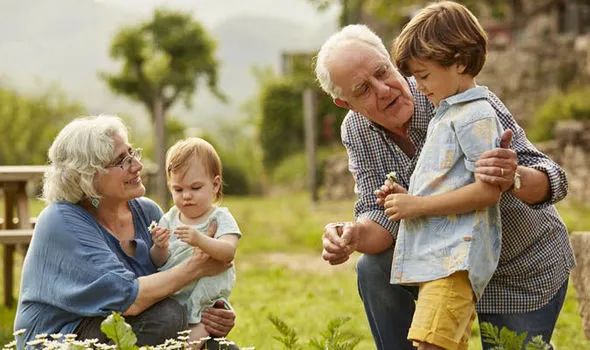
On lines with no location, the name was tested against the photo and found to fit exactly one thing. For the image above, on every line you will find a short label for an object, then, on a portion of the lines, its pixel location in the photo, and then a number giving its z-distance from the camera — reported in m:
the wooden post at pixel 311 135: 18.22
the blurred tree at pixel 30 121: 38.62
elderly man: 4.00
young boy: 3.65
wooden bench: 7.23
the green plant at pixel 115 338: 3.42
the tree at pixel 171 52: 22.80
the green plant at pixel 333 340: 3.56
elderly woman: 4.24
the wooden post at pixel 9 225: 8.08
